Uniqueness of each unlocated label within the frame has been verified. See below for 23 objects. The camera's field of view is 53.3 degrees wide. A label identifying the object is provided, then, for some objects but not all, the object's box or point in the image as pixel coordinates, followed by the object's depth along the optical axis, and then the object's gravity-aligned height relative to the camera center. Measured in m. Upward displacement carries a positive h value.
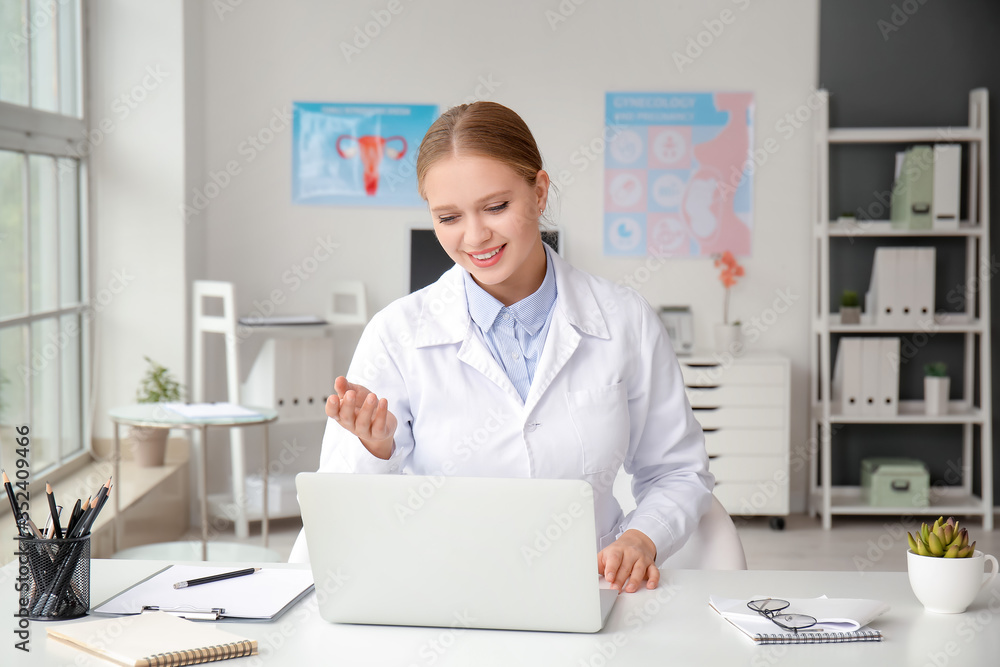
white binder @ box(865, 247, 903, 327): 4.29 +0.02
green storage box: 4.29 -0.83
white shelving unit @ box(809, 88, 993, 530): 4.25 -0.10
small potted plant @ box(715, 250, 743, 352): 4.40 -0.08
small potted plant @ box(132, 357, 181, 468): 3.88 -0.41
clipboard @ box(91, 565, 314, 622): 1.21 -0.39
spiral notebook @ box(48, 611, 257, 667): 1.06 -0.38
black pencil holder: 1.21 -0.35
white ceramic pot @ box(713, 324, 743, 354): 4.40 -0.19
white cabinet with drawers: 4.23 -0.56
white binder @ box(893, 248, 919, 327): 4.29 +0.05
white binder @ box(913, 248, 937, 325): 4.29 +0.04
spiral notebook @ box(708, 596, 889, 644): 1.14 -0.39
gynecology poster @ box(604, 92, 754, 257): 4.44 +0.54
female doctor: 1.53 -0.12
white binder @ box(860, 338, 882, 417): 4.32 -0.33
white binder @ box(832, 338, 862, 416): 4.32 -0.35
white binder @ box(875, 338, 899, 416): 4.32 -0.35
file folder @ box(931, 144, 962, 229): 4.21 +0.48
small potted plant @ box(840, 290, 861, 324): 4.34 -0.07
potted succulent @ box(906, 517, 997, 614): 1.22 -0.34
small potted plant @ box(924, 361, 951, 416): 4.27 -0.40
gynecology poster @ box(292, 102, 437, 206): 4.43 +0.65
